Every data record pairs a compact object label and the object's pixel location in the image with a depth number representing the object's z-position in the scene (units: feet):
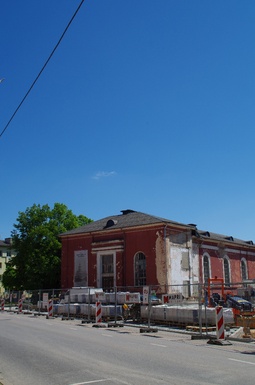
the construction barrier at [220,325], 48.60
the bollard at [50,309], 92.68
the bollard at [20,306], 112.98
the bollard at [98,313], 73.00
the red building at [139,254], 119.24
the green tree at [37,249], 158.20
